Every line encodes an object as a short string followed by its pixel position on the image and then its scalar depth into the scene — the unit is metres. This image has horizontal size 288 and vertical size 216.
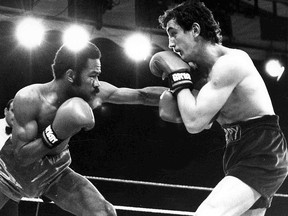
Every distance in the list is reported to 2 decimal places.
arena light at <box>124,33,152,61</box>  5.27
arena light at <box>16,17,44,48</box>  4.79
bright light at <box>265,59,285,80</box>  6.21
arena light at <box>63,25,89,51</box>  4.97
